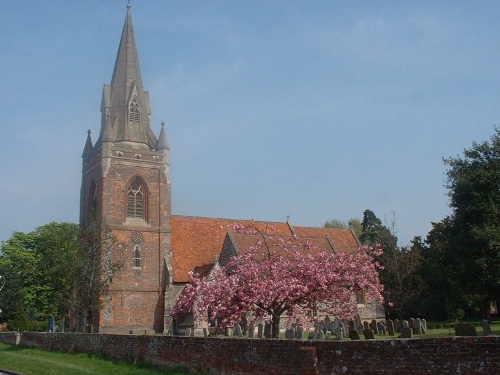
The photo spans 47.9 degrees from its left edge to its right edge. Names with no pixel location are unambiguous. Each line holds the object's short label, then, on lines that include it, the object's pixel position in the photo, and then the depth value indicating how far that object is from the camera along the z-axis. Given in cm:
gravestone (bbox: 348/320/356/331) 2702
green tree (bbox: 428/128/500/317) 2612
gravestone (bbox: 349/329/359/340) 1680
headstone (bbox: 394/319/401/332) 3053
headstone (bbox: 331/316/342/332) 2946
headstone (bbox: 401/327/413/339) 1598
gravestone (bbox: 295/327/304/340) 2266
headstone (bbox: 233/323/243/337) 2864
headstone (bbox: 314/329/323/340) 2331
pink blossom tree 2134
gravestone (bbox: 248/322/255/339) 2709
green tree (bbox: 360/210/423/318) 4691
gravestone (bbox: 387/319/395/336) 2987
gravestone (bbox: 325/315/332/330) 3211
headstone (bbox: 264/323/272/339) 2330
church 4269
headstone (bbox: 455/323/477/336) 1284
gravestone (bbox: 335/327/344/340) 2402
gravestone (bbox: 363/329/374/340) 1673
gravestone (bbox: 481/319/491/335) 1925
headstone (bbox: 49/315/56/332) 4388
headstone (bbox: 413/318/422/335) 2920
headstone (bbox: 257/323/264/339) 2717
